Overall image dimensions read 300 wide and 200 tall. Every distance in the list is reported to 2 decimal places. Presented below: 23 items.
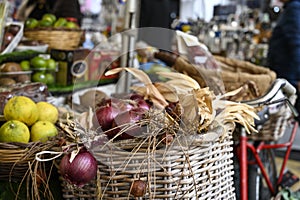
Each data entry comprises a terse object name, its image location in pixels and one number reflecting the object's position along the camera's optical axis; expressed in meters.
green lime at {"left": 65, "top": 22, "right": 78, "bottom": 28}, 2.59
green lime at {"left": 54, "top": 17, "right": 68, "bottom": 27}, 2.59
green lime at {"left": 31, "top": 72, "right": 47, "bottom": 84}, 2.15
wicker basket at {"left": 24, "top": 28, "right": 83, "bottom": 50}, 2.48
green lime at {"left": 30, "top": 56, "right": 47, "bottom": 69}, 2.17
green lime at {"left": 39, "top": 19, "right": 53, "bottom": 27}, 2.56
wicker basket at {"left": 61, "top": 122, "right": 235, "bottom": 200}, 1.06
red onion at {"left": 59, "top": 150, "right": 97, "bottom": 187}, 1.04
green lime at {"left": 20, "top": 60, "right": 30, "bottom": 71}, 2.12
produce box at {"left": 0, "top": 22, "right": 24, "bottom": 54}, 2.25
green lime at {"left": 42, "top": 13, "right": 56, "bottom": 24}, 2.61
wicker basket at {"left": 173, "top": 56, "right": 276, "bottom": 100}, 1.87
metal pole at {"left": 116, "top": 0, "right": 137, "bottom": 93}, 2.19
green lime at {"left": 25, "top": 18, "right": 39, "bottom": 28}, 2.57
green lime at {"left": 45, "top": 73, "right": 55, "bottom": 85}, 2.21
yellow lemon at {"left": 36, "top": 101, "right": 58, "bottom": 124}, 1.41
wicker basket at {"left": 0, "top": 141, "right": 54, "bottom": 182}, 1.18
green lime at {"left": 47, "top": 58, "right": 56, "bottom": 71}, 2.23
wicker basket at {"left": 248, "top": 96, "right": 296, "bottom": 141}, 2.15
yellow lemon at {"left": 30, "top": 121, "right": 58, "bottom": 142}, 1.31
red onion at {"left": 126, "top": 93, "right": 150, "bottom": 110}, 1.27
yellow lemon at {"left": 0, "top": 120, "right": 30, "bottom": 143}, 1.27
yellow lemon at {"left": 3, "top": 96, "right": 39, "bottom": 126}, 1.33
